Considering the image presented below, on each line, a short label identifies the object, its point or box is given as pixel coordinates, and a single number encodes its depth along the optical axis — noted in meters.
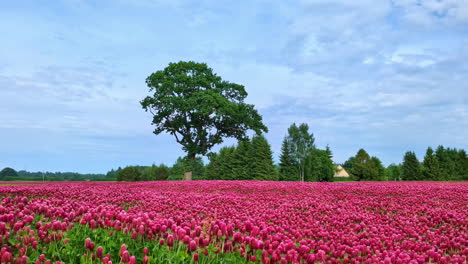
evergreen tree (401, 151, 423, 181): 68.62
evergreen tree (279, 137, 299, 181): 64.44
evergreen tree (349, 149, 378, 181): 73.19
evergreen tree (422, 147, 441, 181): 66.38
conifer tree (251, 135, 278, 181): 54.56
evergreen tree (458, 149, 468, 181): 69.81
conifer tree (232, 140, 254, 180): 56.04
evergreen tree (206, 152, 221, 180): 64.14
